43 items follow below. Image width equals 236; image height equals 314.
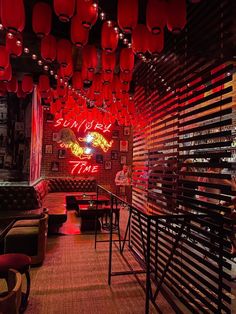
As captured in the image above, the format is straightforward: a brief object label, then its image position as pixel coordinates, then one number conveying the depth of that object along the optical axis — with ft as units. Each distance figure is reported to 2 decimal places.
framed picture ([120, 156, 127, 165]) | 35.04
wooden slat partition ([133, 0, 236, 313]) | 7.25
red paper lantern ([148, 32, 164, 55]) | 10.03
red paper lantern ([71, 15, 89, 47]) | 9.61
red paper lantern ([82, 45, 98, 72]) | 13.19
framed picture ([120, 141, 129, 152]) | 35.17
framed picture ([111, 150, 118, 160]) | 34.71
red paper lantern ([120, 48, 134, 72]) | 13.03
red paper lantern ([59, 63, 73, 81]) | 14.47
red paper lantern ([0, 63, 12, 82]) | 14.66
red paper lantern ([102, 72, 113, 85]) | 14.21
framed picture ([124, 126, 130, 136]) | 35.38
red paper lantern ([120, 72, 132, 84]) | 14.82
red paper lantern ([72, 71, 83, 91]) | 17.58
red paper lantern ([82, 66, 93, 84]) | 14.69
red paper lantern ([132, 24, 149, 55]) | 10.28
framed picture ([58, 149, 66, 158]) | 33.12
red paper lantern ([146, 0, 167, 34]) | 8.23
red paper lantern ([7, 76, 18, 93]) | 19.21
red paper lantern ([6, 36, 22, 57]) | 11.57
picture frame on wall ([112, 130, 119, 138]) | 34.99
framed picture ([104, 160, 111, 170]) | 34.50
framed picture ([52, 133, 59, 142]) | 32.99
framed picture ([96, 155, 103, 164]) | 34.22
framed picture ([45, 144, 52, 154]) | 32.76
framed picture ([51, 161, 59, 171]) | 32.86
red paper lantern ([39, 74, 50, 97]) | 17.31
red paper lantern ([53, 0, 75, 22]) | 7.56
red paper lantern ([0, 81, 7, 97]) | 18.74
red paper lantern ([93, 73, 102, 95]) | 17.79
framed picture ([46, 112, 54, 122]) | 32.78
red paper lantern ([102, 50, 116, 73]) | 13.26
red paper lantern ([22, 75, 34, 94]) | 18.40
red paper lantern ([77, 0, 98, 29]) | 8.00
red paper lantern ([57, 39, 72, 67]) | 11.94
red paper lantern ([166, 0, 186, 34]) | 8.16
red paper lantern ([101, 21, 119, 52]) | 10.31
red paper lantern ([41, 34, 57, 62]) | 11.60
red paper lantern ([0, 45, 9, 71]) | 12.61
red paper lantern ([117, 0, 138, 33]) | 8.32
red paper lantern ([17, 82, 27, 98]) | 21.52
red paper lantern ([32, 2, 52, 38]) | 9.27
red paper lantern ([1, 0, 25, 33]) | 7.98
